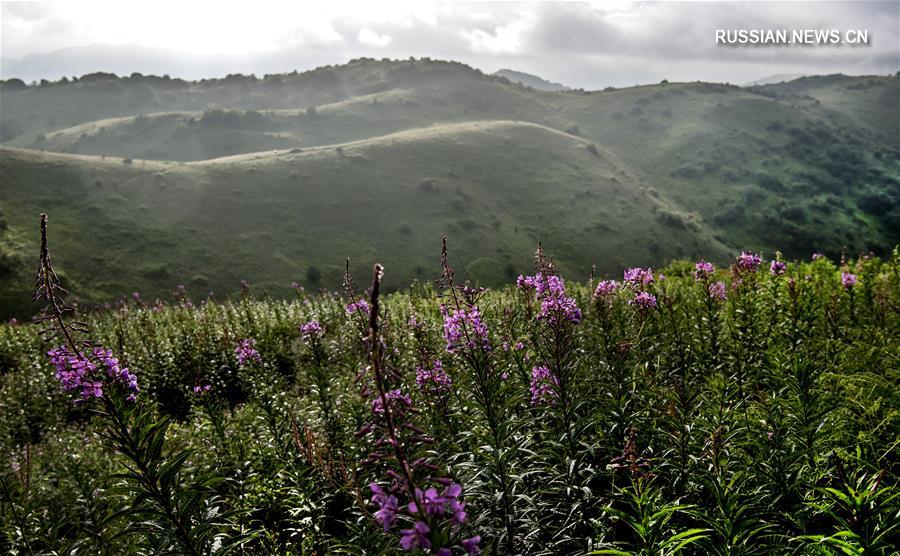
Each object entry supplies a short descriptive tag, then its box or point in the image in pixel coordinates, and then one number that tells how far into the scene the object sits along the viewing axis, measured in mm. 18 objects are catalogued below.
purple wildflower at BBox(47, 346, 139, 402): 3506
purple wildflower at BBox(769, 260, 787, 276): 9570
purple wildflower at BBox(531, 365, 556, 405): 5219
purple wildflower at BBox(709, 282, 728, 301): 9670
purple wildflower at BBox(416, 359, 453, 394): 5852
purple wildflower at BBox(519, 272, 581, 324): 5203
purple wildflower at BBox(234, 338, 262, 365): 8469
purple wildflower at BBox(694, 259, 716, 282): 8377
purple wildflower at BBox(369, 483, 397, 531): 2029
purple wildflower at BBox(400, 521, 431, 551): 1957
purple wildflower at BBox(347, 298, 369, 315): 6875
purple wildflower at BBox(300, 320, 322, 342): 7641
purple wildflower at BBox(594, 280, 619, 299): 8234
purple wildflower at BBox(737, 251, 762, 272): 9039
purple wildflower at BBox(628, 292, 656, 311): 6570
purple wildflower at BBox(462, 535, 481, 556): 2026
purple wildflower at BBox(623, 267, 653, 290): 7172
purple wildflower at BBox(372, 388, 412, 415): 2233
